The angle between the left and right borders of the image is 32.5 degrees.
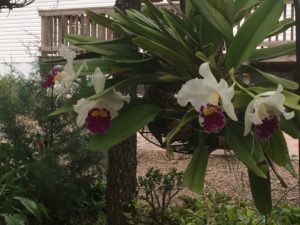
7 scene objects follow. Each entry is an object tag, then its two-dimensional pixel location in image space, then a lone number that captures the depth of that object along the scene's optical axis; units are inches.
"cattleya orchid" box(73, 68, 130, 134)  55.6
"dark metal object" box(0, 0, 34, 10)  214.4
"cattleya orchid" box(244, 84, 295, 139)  49.4
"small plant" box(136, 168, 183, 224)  149.9
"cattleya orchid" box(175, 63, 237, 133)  49.5
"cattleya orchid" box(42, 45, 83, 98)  61.2
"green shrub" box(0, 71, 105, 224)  175.8
